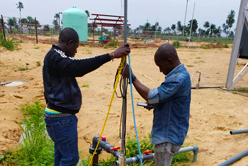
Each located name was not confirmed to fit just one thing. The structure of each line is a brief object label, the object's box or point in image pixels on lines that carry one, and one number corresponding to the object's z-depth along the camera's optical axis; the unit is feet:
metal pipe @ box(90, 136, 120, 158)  9.42
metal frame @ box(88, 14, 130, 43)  68.24
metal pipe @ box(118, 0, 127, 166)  6.62
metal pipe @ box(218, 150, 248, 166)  9.87
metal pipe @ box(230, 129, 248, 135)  12.13
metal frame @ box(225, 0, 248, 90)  21.68
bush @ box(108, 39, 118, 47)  68.55
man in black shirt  6.42
